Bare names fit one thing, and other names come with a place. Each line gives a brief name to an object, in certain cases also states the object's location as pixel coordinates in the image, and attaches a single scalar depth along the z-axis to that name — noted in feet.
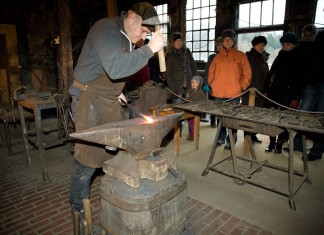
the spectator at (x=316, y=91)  13.62
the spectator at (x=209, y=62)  17.86
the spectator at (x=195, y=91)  15.90
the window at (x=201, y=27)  26.53
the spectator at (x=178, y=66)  18.13
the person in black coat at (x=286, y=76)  14.43
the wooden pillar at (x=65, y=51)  14.05
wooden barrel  6.00
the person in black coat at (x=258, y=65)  16.80
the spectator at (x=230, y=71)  15.38
